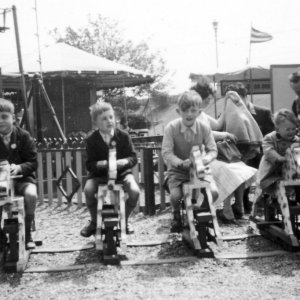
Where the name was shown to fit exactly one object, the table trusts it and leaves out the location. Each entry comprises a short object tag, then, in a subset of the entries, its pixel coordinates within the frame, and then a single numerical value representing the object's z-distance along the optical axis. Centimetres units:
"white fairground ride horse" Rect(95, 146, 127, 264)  429
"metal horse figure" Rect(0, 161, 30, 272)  410
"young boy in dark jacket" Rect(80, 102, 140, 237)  464
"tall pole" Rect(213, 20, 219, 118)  3182
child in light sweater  474
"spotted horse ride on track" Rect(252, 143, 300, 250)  439
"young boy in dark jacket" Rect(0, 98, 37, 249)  452
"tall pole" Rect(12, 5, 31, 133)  983
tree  3816
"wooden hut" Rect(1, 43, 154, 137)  1402
